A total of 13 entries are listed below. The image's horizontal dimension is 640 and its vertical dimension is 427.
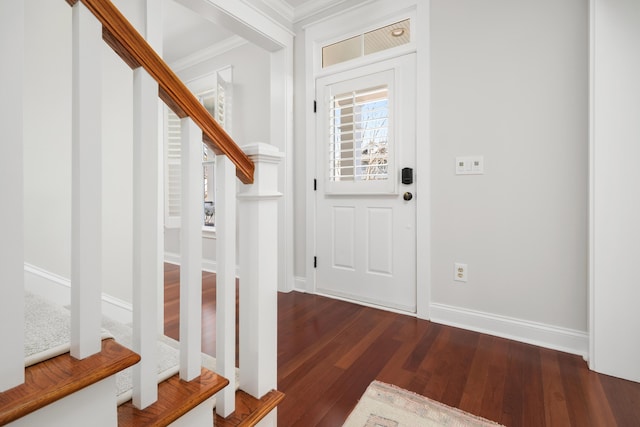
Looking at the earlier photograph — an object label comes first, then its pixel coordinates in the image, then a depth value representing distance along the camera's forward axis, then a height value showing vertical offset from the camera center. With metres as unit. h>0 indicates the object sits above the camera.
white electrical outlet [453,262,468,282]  2.19 -0.43
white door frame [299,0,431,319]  2.30 +1.14
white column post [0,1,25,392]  0.54 +0.03
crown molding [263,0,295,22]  2.70 +1.81
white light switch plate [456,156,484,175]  2.12 +0.32
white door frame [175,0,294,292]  2.88 +0.84
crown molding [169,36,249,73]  3.50 +1.90
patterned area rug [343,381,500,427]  1.27 -0.87
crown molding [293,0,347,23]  2.72 +1.83
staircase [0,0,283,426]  0.56 -0.14
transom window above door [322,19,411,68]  2.45 +1.42
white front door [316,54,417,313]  2.44 +0.22
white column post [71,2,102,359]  0.65 +0.06
